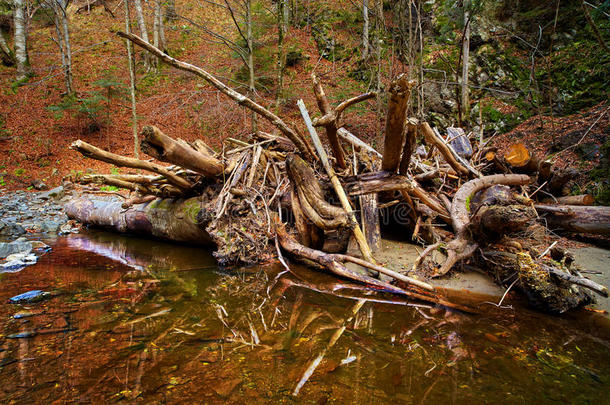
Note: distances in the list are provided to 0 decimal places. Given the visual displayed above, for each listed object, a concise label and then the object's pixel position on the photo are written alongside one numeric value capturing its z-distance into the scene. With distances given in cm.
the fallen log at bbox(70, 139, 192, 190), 384
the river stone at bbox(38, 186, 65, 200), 908
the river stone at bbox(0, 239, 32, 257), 439
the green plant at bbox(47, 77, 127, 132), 1220
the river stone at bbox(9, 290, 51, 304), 275
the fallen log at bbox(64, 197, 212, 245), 497
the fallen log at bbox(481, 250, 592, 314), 286
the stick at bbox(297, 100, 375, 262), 380
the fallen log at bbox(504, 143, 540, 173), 536
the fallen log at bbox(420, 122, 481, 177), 494
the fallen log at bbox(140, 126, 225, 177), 342
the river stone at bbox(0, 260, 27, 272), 377
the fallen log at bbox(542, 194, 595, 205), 521
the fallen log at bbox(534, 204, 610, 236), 456
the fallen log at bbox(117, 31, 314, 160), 329
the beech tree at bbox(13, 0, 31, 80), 1423
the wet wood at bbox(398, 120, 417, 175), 325
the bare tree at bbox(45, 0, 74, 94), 1375
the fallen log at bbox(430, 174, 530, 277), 359
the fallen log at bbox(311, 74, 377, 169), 385
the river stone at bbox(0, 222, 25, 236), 579
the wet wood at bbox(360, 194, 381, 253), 453
